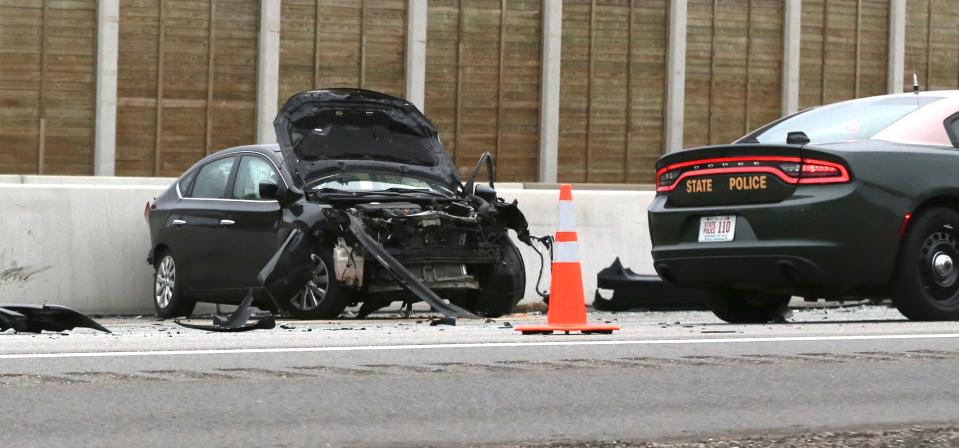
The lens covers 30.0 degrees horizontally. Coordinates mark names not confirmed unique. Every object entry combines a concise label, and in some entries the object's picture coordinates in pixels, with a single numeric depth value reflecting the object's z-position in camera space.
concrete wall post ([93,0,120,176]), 29.53
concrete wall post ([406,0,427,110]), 31.67
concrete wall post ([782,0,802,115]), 34.59
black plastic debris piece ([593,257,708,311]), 15.62
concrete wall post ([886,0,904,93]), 35.62
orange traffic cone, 10.91
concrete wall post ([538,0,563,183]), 32.69
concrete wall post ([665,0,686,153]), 33.69
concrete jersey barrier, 14.99
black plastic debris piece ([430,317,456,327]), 12.22
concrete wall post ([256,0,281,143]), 30.66
